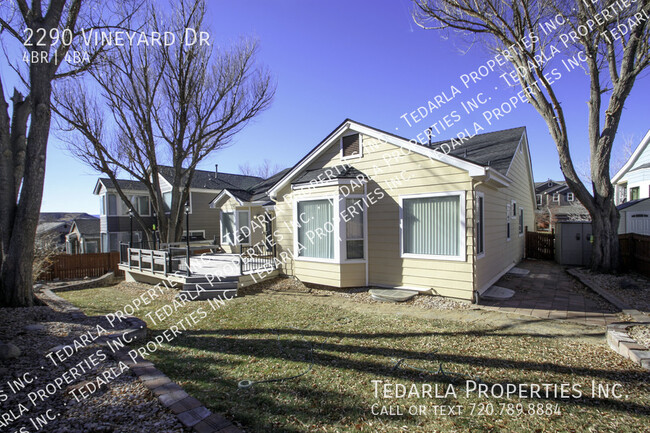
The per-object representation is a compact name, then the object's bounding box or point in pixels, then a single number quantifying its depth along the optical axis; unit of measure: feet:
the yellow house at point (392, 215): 23.67
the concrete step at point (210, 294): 28.40
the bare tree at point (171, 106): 43.50
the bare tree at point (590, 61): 29.48
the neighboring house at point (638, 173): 50.03
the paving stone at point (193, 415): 8.95
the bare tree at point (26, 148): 20.11
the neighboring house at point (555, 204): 96.85
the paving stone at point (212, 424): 8.65
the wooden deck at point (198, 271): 29.40
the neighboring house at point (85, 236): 82.53
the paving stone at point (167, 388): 10.65
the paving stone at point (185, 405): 9.61
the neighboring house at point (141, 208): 68.49
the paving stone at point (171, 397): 9.98
